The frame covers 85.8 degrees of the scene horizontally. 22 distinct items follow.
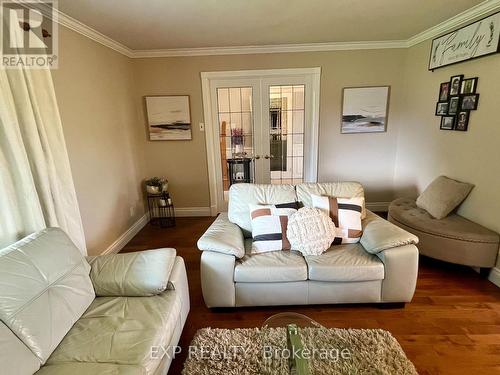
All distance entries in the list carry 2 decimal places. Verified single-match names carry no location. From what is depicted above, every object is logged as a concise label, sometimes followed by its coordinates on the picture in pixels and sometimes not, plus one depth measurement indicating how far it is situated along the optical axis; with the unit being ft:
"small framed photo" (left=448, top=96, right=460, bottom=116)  9.16
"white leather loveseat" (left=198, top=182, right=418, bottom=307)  6.51
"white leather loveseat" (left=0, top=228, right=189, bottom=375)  3.95
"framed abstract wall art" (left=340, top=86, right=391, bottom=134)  12.60
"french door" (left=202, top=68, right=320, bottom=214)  12.75
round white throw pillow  6.91
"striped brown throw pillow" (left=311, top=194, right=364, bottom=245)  7.42
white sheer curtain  5.57
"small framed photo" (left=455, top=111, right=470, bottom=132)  8.82
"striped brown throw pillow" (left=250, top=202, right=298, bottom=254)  7.26
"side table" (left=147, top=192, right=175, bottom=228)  12.90
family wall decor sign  7.71
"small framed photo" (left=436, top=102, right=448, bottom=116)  9.82
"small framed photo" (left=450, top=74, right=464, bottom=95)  9.04
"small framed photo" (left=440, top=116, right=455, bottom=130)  9.46
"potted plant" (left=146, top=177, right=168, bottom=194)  12.62
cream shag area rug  4.97
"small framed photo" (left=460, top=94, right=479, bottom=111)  8.45
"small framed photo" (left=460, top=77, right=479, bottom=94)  8.50
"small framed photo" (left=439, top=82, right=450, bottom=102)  9.67
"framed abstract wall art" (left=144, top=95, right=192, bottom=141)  12.86
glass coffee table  4.24
